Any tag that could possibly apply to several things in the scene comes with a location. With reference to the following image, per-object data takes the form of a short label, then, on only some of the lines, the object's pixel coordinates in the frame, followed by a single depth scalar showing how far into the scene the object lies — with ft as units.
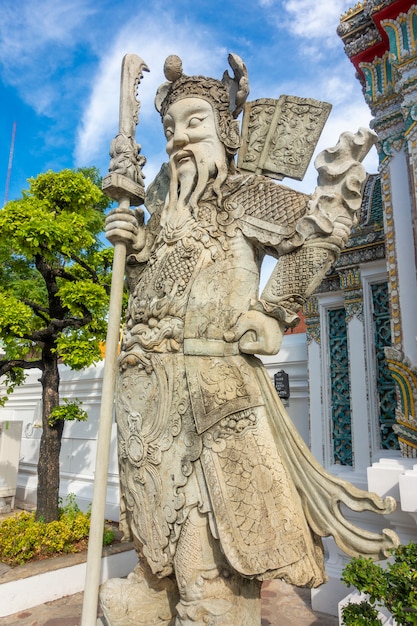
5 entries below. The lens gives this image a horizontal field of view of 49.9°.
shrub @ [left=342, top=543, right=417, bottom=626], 6.93
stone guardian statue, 6.61
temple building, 13.89
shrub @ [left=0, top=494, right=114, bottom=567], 15.07
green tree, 16.58
